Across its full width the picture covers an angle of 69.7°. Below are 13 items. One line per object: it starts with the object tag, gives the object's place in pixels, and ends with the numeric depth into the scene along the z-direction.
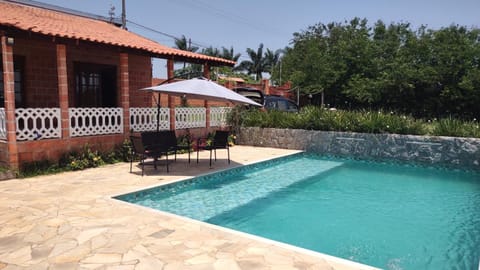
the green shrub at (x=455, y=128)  12.27
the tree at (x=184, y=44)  47.81
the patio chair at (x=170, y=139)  10.82
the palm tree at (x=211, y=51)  50.72
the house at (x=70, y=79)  8.80
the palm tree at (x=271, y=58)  62.97
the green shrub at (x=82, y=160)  9.70
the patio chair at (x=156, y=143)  9.52
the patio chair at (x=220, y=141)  10.95
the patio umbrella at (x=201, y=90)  9.15
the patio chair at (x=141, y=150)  9.24
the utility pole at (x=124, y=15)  33.09
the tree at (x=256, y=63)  62.47
